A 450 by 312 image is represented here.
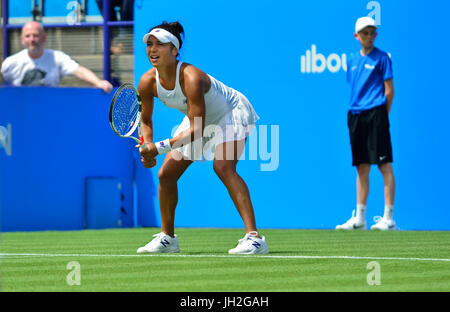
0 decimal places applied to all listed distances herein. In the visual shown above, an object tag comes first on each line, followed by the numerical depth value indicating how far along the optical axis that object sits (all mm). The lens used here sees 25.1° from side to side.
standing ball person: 10922
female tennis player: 7070
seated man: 12008
